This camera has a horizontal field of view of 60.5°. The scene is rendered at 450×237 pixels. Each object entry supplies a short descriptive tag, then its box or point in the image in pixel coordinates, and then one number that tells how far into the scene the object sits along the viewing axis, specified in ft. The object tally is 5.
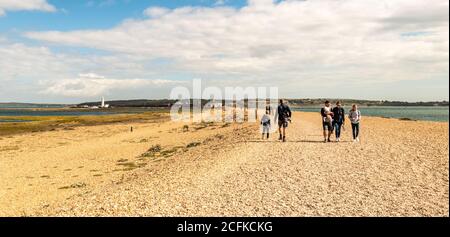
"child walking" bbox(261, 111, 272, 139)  86.05
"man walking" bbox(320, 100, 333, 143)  77.51
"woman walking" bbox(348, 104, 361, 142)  76.02
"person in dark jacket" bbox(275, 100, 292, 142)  77.69
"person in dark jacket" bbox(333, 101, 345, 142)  77.15
